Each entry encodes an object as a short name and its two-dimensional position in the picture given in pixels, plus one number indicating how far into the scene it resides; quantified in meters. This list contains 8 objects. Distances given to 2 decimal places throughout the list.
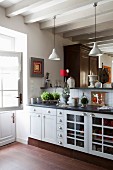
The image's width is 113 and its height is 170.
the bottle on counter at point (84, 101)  3.22
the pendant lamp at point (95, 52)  3.09
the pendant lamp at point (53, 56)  3.54
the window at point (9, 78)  3.61
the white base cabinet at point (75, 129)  2.76
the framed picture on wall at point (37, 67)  3.94
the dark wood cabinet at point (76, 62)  4.84
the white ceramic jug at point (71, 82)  3.72
